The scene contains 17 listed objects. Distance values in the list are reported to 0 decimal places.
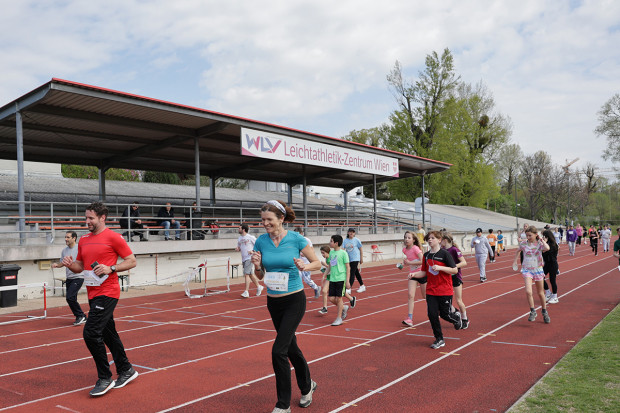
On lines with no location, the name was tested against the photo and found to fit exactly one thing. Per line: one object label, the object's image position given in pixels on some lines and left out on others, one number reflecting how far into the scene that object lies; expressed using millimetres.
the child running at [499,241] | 29347
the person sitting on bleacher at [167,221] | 18688
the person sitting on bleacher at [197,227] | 19375
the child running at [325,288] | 10495
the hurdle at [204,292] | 14399
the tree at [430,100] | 47625
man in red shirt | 5551
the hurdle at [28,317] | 11067
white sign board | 19844
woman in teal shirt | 4715
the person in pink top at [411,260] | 9639
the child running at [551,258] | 11279
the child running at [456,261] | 9102
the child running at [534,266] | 9555
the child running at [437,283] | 7723
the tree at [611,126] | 53469
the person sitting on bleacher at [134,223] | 17700
